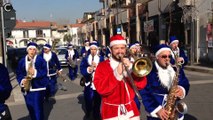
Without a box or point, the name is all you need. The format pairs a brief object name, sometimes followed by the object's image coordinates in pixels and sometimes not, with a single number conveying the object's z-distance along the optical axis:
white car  14.90
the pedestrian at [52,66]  6.87
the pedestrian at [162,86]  2.52
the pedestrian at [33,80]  3.79
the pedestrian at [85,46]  9.12
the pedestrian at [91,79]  4.52
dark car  15.41
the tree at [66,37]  57.70
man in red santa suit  2.30
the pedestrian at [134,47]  5.34
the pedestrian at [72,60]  9.80
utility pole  7.54
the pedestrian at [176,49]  6.03
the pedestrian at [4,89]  2.32
